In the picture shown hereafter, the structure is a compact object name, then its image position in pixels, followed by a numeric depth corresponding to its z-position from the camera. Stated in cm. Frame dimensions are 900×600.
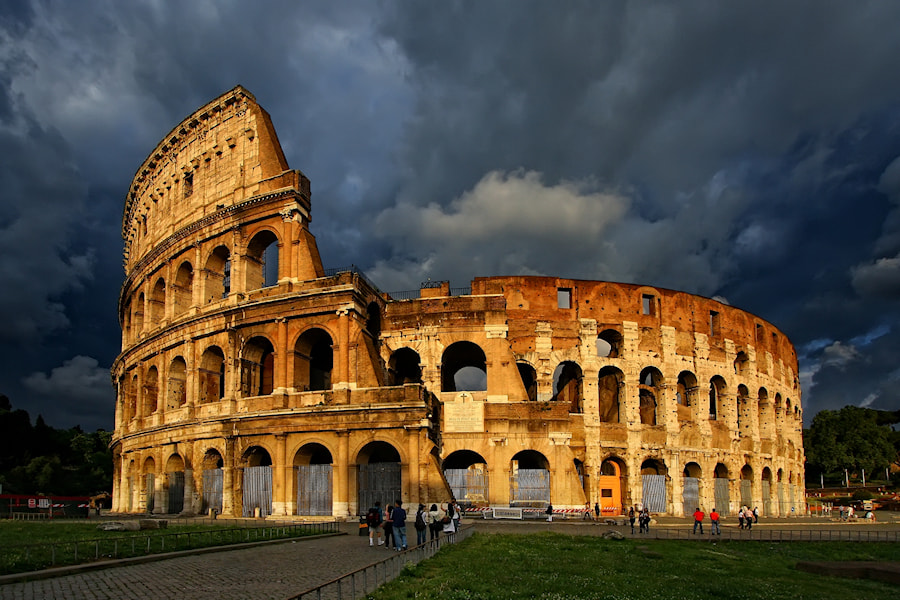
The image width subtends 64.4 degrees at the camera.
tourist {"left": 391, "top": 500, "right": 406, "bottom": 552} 1789
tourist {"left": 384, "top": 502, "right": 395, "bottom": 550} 1839
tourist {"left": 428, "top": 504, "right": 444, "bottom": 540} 1906
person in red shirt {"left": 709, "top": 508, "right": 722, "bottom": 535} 2634
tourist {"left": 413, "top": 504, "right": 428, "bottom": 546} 1910
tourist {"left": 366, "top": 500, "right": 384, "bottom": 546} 1928
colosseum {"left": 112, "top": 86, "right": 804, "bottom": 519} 3158
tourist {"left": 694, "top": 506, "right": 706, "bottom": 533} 2670
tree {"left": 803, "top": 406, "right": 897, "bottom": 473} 7644
